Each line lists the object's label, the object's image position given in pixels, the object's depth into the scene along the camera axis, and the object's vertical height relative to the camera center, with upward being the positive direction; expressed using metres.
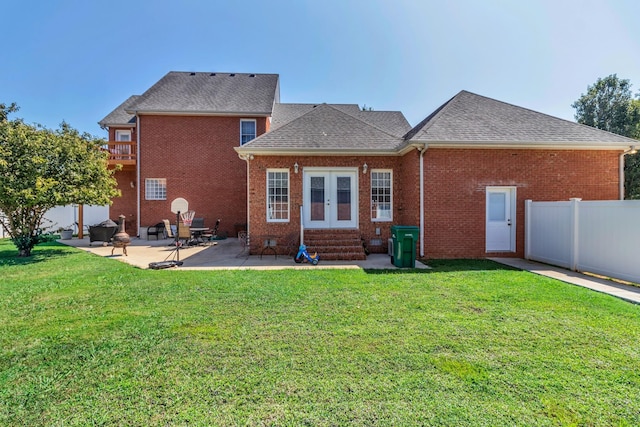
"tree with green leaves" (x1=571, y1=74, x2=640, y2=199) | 26.73 +10.58
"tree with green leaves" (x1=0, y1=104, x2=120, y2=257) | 9.70 +1.31
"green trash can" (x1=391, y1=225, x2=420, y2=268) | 8.41 -1.13
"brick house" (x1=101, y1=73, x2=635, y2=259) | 9.62 +1.15
